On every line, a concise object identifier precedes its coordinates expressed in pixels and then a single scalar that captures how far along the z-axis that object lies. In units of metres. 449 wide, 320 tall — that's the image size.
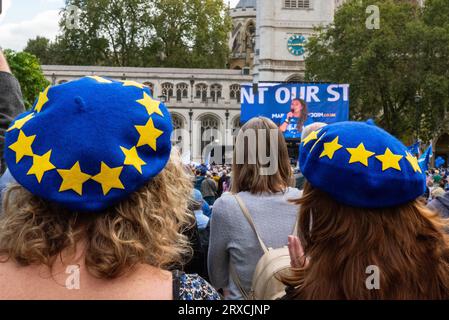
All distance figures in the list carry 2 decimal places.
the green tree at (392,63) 36.28
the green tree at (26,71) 40.16
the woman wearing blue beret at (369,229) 2.23
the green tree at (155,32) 65.62
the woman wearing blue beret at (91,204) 1.97
